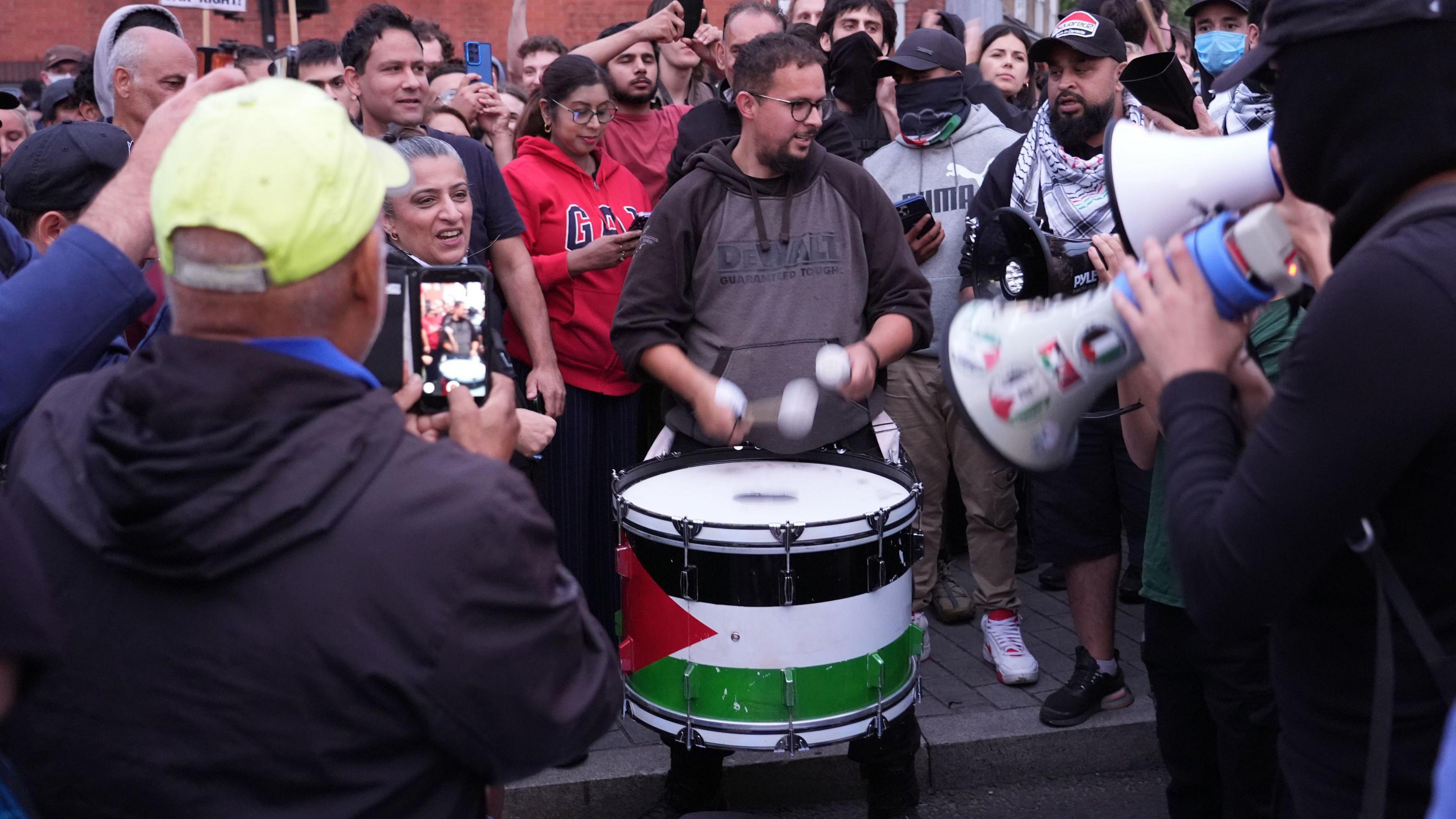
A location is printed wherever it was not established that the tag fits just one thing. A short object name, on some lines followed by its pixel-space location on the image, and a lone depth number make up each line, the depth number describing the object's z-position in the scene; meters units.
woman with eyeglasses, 4.69
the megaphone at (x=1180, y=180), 1.87
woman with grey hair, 3.69
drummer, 3.84
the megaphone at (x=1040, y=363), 1.78
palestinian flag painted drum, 3.05
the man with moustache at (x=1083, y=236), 4.16
